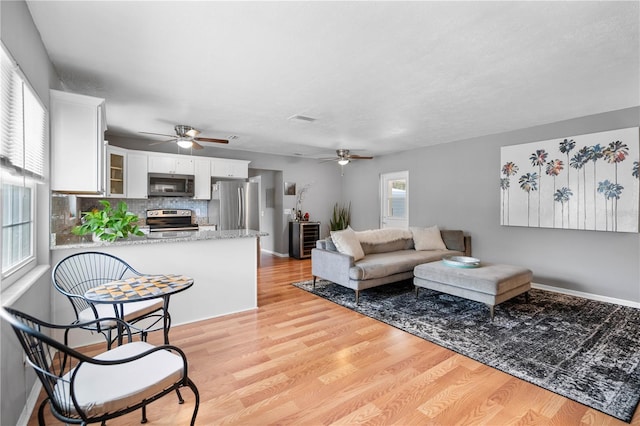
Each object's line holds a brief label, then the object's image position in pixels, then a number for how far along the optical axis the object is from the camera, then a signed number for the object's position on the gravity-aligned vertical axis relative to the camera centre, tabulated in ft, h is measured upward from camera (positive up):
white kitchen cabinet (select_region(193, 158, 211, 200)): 18.92 +2.10
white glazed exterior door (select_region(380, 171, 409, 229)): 21.88 +1.00
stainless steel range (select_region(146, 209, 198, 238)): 18.15 -0.52
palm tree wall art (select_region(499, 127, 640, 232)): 12.21 +1.39
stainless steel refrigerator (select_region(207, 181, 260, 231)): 19.16 +0.49
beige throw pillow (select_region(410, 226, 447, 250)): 16.80 -1.43
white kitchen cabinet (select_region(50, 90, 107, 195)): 8.00 +1.87
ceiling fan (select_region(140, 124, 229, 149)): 14.20 +3.64
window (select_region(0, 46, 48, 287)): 5.15 +1.00
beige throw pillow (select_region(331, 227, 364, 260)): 13.42 -1.37
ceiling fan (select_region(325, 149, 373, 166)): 19.48 +3.64
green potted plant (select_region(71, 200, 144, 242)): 8.60 -0.36
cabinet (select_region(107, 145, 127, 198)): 15.72 +2.16
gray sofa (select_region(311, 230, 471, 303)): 12.83 -2.15
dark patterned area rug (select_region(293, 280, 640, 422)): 6.98 -3.79
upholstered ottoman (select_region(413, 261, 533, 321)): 10.69 -2.51
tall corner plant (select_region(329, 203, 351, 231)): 25.12 -0.41
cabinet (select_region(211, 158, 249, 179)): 19.48 +2.92
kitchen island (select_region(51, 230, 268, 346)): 8.82 -1.83
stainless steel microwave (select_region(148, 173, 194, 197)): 17.66 +1.62
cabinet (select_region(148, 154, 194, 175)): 17.69 +2.88
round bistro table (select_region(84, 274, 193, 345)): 5.93 -1.64
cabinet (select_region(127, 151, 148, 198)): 17.02 +2.15
